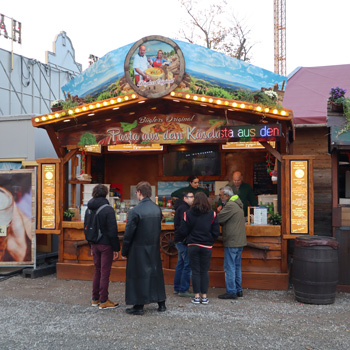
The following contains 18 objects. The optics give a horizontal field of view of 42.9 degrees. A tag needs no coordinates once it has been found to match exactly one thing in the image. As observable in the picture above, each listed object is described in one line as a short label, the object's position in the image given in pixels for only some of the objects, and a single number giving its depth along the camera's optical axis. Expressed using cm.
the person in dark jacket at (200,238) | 630
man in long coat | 575
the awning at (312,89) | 976
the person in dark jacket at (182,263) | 681
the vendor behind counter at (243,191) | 862
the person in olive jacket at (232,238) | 669
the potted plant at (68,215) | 839
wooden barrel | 633
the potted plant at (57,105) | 808
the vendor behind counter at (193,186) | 809
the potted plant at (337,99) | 737
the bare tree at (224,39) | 2392
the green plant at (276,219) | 753
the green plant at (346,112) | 711
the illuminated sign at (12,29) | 2110
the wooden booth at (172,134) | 723
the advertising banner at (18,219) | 829
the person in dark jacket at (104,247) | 604
